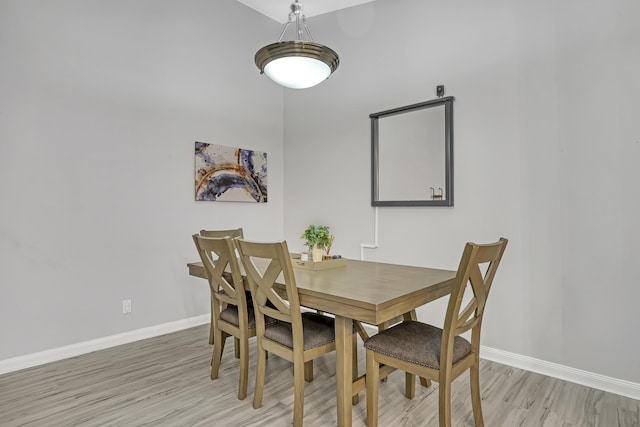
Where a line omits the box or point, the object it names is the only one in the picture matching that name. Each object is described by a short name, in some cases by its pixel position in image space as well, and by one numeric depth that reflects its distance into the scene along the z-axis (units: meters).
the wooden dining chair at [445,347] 1.56
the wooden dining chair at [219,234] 3.04
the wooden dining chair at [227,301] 2.11
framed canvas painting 3.59
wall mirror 2.99
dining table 1.55
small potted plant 2.39
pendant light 2.07
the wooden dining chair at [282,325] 1.76
